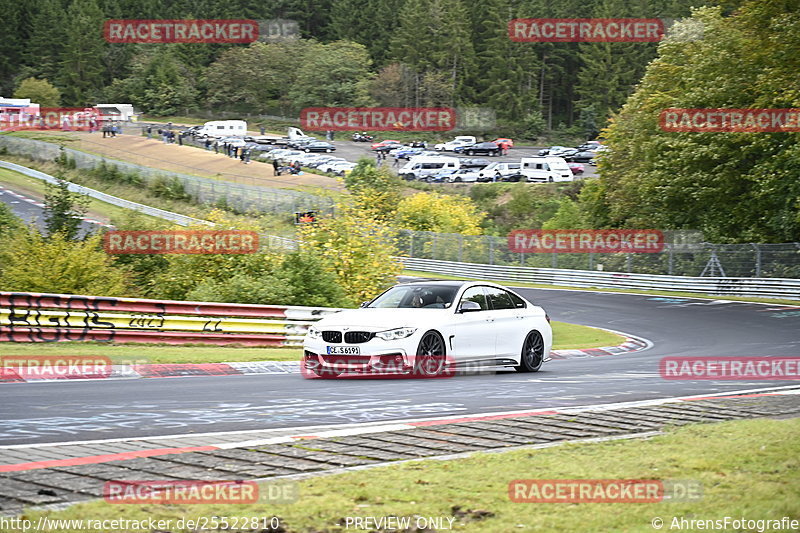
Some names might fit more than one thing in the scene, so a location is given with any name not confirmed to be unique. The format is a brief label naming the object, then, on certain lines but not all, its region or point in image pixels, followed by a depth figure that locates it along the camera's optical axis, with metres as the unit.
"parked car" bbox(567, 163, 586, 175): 92.81
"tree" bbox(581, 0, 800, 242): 40.75
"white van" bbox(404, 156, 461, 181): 89.88
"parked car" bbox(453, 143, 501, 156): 106.19
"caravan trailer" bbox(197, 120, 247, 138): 105.49
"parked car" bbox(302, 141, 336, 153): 99.75
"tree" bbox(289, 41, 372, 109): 120.94
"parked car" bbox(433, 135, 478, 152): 108.56
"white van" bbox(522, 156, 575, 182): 88.12
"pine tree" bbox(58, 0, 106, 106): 127.25
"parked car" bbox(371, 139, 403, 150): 106.36
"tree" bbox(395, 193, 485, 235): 62.75
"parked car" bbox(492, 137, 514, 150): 107.88
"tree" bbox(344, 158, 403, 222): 64.06
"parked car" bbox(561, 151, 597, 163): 99.42
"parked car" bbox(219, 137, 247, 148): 93.69
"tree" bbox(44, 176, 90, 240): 30.22
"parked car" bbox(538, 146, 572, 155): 103.34
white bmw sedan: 14.61
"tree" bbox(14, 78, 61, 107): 118.69
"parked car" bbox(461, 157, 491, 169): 94.03
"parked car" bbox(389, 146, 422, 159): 99.88
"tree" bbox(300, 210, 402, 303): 29.12
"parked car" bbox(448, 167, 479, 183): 89.38
